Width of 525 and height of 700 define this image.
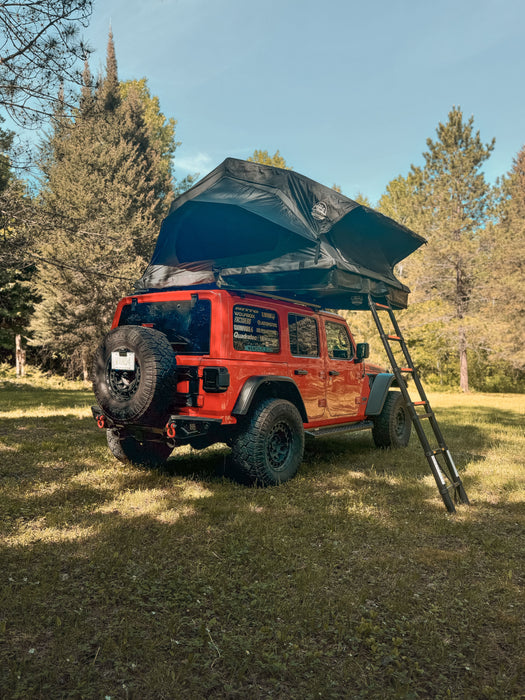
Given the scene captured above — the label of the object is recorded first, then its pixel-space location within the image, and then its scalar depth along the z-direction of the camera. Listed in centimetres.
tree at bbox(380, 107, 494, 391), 2508
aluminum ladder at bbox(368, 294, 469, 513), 476
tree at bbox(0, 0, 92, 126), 703
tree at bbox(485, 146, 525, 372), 2356
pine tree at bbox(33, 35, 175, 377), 2117
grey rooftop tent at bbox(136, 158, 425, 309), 516
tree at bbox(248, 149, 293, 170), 3023
